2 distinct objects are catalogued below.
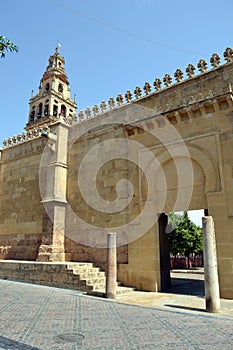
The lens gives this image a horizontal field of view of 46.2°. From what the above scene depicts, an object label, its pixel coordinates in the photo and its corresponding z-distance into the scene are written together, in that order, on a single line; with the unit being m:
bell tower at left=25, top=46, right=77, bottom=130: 33.28
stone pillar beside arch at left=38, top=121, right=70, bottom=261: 11.23
